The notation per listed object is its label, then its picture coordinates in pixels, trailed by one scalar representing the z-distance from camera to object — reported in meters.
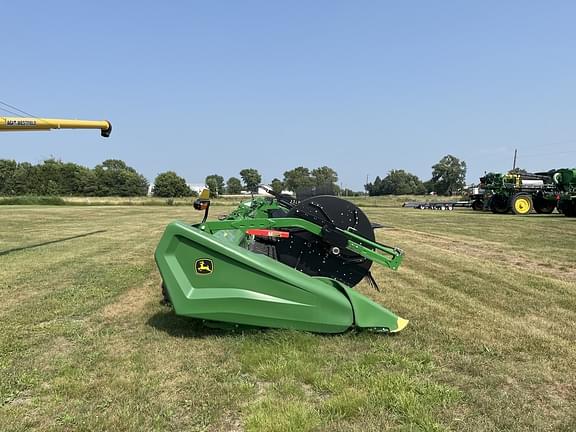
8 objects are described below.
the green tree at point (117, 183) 89.88
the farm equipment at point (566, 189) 23.50
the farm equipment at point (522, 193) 26.19
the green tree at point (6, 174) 86.44
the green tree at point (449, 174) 121.94
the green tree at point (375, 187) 148.25
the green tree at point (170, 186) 94.88
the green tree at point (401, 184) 138.12
